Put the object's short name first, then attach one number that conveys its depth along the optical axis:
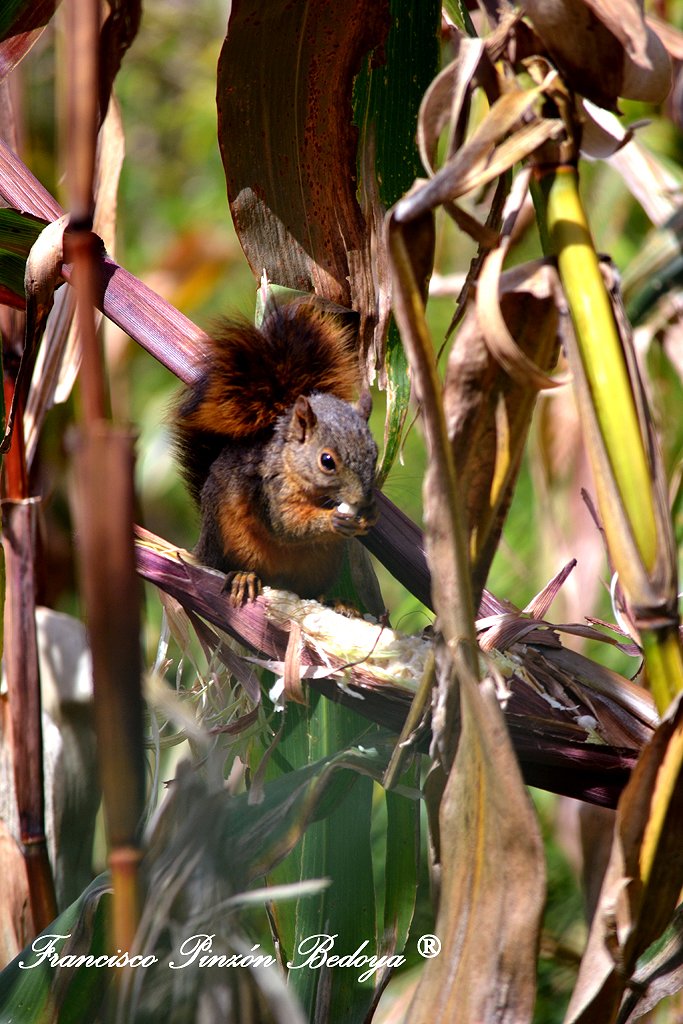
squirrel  5.25
